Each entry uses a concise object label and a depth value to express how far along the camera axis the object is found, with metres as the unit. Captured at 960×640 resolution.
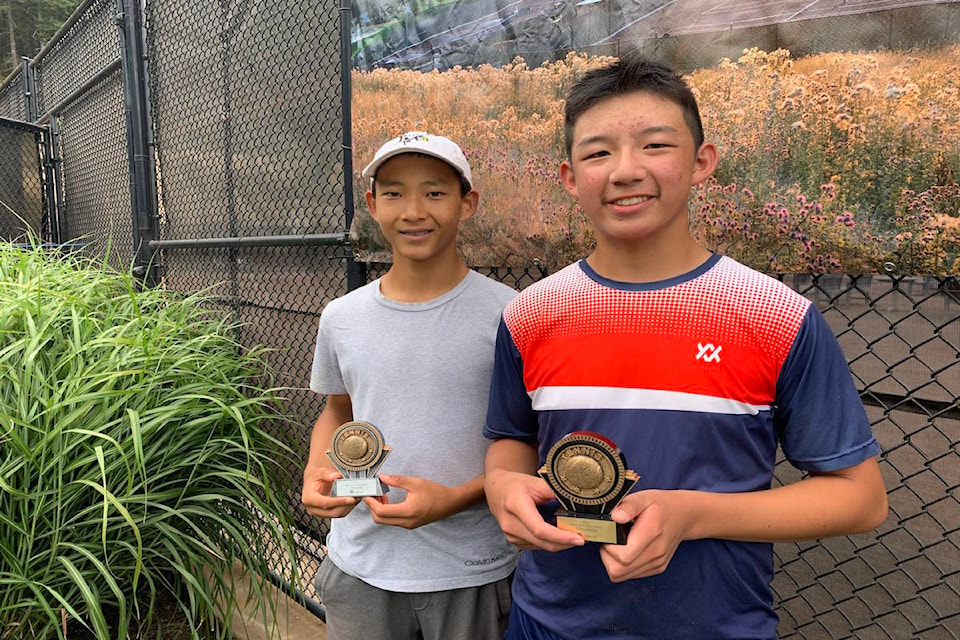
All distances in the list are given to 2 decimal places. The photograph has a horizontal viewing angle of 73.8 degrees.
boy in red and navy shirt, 1.01
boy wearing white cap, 1.48
